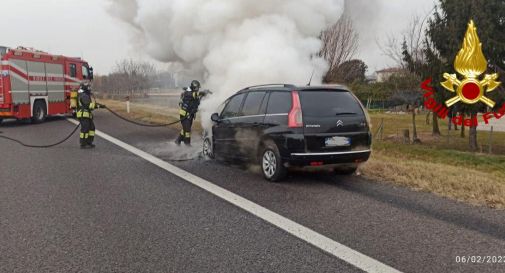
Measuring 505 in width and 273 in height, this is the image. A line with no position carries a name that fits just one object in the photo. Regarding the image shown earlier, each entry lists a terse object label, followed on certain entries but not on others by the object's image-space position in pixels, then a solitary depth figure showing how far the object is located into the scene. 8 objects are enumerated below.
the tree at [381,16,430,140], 16.70
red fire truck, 15.08
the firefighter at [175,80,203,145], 10.04
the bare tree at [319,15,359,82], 14.05
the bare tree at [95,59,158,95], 46.62
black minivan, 5.77
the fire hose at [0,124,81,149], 9.91
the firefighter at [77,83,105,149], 9.87
